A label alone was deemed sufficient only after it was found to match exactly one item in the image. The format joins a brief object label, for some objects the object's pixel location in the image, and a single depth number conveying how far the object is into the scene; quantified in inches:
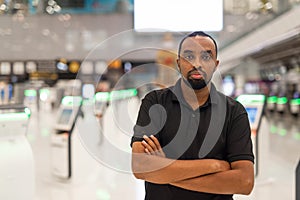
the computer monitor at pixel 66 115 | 280.8
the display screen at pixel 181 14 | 206.1
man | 84.7
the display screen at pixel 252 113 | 271.4
